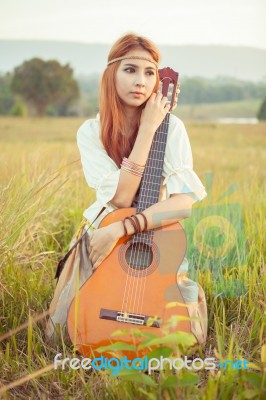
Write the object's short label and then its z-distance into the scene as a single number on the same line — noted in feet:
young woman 7.41
